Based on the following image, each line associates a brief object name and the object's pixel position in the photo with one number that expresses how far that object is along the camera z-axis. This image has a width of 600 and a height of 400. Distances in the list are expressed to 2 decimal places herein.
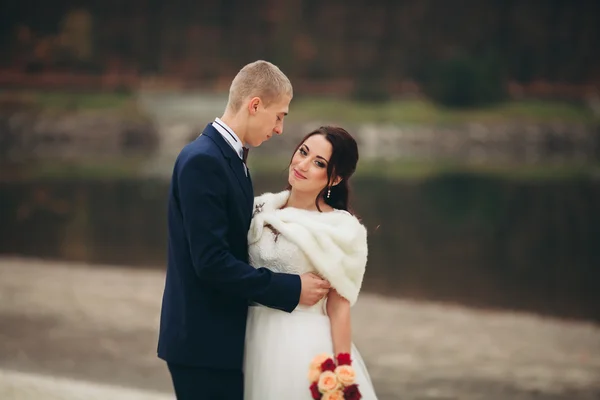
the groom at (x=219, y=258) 4.61
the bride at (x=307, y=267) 4.94
